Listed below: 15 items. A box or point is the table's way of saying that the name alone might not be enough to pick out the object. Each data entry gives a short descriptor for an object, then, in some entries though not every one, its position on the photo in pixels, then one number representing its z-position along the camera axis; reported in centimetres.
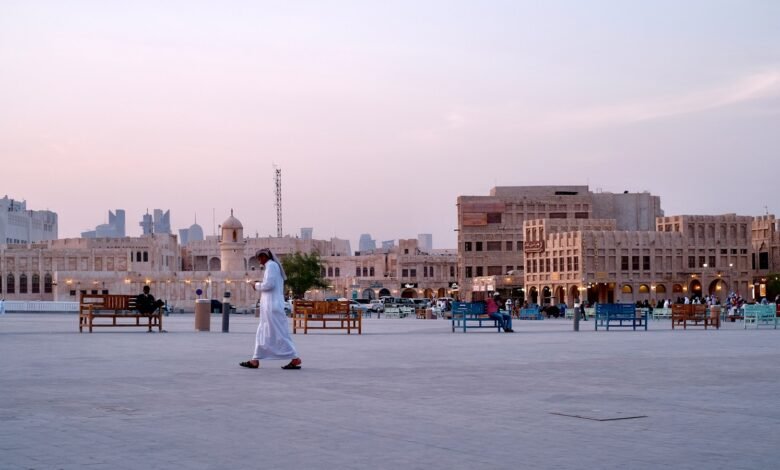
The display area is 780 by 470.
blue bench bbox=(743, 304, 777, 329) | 3997
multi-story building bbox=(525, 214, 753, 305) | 9094
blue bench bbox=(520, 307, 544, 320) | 5588
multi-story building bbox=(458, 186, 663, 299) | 11000
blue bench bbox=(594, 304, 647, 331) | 3706
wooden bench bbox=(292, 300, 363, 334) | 3135
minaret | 11325
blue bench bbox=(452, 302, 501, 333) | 3458
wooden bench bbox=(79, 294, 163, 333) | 3123
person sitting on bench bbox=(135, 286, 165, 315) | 3122
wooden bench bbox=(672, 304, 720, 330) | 3872
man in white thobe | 1620
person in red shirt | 3334
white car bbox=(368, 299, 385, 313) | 7632
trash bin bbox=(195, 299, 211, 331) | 3216
